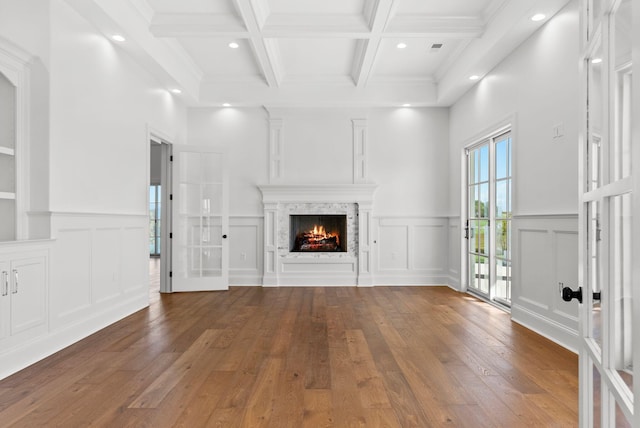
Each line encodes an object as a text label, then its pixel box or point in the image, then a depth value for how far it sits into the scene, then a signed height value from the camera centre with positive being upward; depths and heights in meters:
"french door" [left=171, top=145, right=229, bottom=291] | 5.65 -0.08
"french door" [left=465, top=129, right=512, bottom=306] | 4.53 -0.02
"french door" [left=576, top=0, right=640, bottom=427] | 0.81 +0.00
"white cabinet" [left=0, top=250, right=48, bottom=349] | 2.59 -0.57
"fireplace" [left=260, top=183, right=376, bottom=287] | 6.12 -0.34
